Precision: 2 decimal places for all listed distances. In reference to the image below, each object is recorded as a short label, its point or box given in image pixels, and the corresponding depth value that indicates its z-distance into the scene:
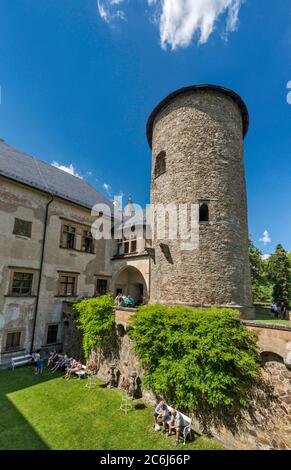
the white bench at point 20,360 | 13.92
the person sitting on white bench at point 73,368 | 13.11
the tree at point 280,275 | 34.56
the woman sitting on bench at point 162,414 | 8.70
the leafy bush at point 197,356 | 8.01
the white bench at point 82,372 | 13.18
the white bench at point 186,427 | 8.20
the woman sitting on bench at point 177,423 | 8.27
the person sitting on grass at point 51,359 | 14.54
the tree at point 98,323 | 13.09
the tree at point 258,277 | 32.69
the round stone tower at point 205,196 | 12.63
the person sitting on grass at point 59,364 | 14.12
